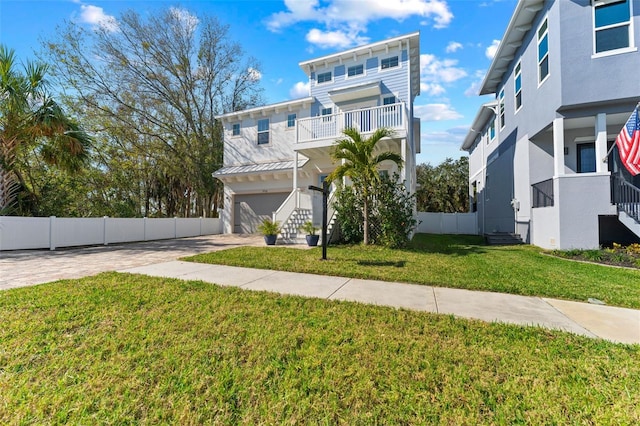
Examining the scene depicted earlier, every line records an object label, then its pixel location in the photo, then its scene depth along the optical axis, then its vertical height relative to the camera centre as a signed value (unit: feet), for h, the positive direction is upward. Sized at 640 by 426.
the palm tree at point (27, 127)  27.99 +10.41
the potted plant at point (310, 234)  32.35 -2.07
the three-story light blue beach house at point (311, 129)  37.40 +13.74
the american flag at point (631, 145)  22.25 +5.91
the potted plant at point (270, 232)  34.37 -1.85
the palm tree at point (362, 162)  29.55 +5.99
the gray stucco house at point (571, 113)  25.46 +10.76
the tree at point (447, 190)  78.12 +7.65
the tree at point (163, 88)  50.01 +26.60
